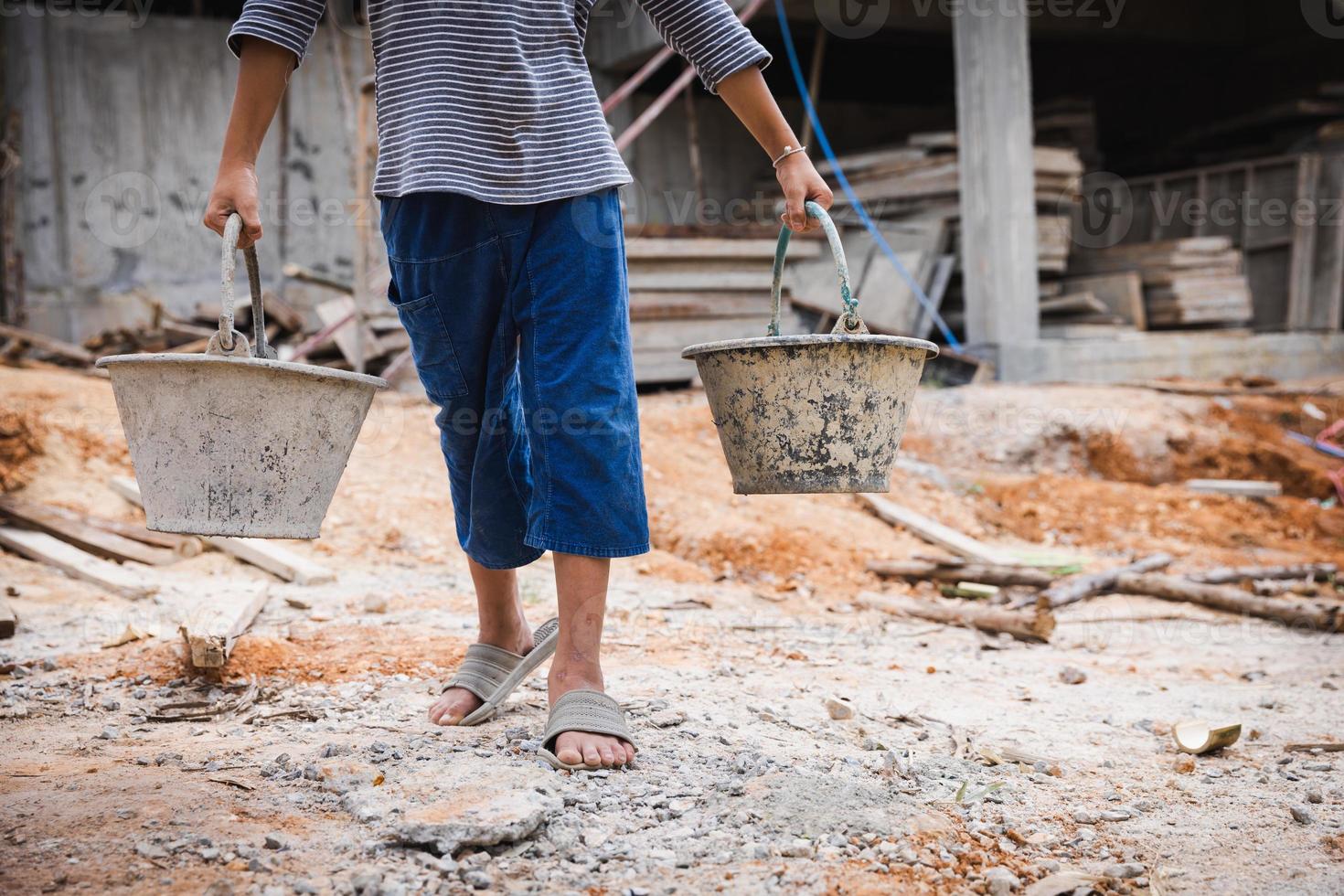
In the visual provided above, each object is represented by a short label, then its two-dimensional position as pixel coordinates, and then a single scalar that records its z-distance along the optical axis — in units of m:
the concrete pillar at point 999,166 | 7.84
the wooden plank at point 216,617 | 2.58
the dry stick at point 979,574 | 4.42
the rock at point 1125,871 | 1.81
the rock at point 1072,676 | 3.22
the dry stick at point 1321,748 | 2.53
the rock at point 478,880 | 1.62
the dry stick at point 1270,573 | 4.60
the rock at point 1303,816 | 2.07
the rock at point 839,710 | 2.51
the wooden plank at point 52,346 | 7.81
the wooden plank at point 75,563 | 3.62
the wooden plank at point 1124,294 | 8.81
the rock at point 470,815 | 1.70
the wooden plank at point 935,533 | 4.95
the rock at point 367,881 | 1.57
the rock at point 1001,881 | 1.73
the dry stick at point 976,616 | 3.75
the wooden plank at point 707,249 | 7.84
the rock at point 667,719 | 2.33
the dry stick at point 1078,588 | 4.22
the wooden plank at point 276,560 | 3.86
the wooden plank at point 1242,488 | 6.29
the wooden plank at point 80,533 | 4.02
